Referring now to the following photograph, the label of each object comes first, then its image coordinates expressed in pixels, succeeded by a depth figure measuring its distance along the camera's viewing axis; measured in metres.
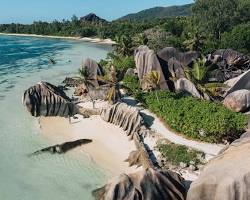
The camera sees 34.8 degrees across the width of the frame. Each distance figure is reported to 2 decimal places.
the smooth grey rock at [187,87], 30.44
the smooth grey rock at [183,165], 22.25
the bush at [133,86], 32.43
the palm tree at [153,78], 31.84
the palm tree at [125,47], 53.75
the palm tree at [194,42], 52.09
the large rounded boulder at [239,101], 27.00
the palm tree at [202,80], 30.72
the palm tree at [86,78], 34.59
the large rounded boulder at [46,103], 32.34
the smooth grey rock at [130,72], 40.31
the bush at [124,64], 44.19
